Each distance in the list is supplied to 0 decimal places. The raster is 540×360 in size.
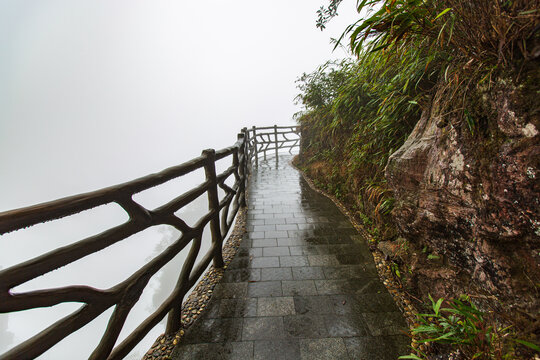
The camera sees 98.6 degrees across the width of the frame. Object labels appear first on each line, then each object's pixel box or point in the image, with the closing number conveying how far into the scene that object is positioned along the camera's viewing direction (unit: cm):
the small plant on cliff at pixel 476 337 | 115
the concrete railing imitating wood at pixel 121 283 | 88
